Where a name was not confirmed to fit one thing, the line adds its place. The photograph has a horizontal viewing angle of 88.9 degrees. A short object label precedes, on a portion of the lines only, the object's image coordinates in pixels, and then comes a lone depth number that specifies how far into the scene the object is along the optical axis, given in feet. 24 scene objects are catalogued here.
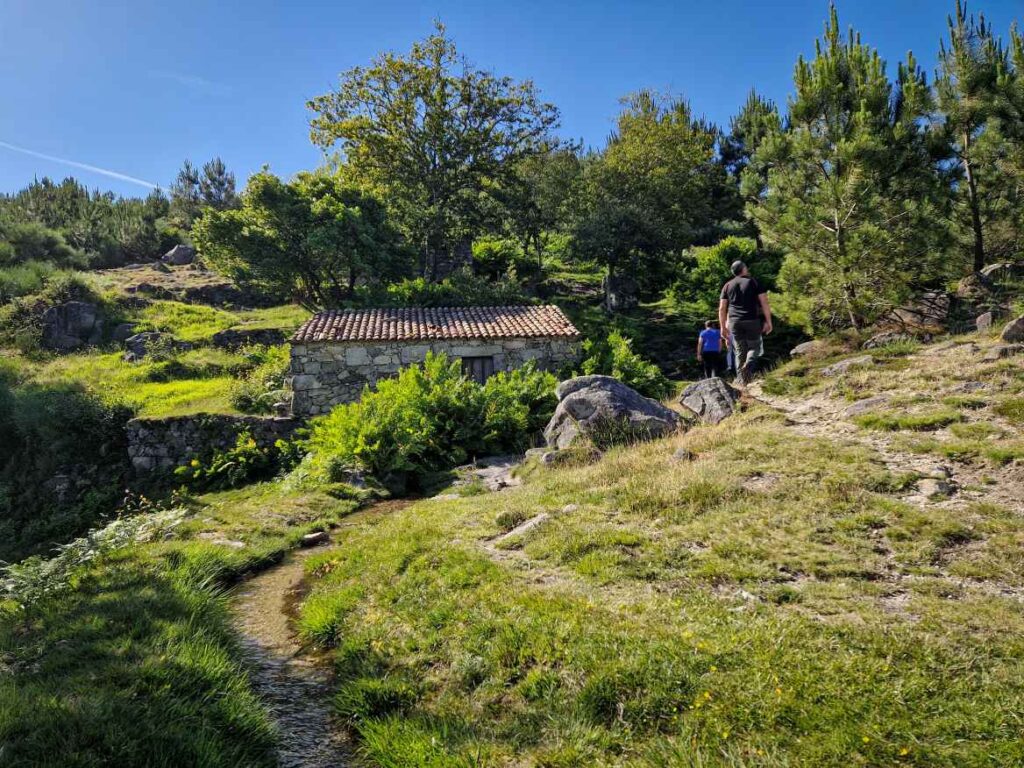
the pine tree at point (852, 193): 42.96
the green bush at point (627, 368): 50.01
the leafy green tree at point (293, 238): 71.92
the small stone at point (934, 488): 16.98
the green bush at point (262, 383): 49.98
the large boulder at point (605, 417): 30.94
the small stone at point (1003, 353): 28.53
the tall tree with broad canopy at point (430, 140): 78.54
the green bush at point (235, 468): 40.65
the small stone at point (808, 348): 43.33
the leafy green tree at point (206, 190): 140.56
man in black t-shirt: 33.35
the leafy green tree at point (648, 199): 79.10
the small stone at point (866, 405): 26.45
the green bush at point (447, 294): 69.56
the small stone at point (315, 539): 24.28
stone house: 51.39
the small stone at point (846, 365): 34.17
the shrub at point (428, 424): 34.32
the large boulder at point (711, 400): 32.10
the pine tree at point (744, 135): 102.73
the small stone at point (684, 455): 24.24
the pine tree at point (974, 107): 43.68
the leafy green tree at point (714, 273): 77.46
